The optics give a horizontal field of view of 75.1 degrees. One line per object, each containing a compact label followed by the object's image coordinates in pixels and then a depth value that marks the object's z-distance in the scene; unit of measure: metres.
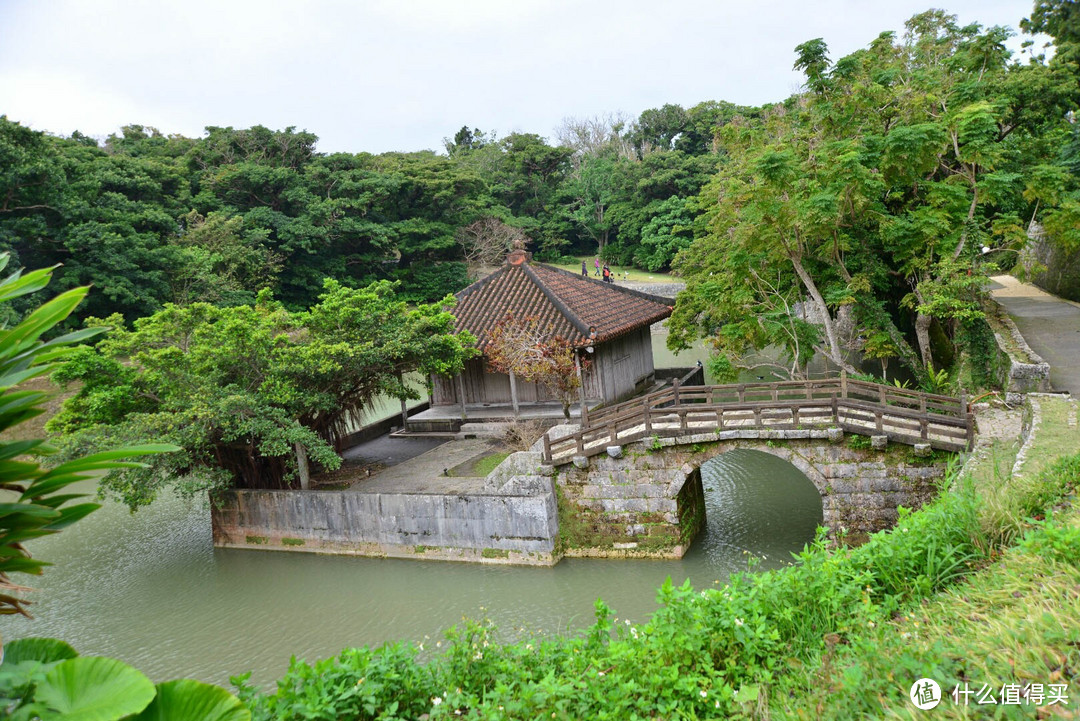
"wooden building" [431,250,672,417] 18.78
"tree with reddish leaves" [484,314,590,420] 17.27
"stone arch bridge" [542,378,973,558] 12.15
